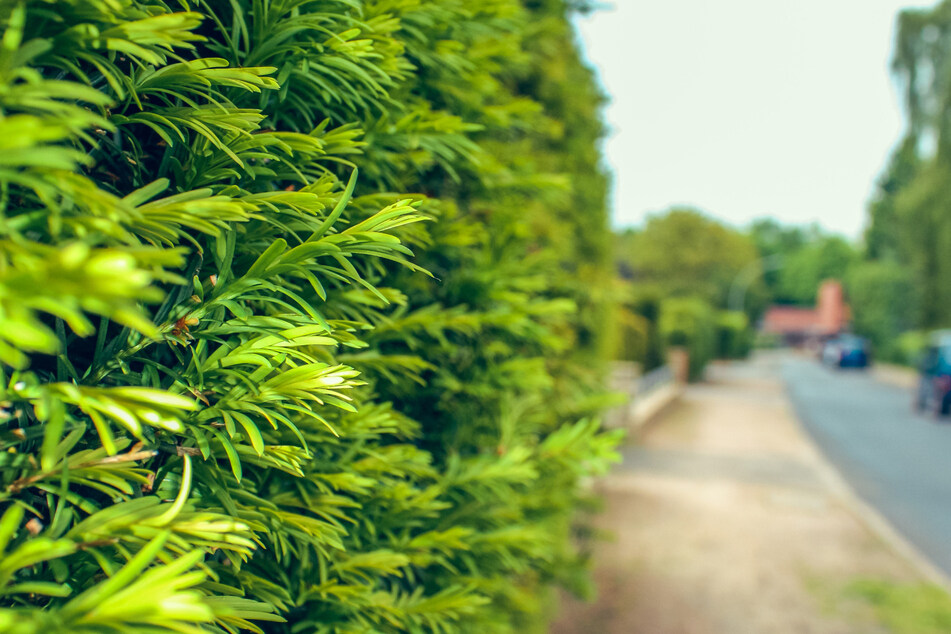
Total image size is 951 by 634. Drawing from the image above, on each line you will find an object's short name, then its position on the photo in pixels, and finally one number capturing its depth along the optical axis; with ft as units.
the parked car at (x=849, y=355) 120.26
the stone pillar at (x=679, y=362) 73.46
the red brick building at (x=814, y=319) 245.65
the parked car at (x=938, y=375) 51.34
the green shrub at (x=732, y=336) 119.34
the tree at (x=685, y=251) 160.86
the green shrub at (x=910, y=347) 105.91
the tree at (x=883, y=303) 141.18
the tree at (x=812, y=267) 279.69
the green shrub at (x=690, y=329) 77.46
